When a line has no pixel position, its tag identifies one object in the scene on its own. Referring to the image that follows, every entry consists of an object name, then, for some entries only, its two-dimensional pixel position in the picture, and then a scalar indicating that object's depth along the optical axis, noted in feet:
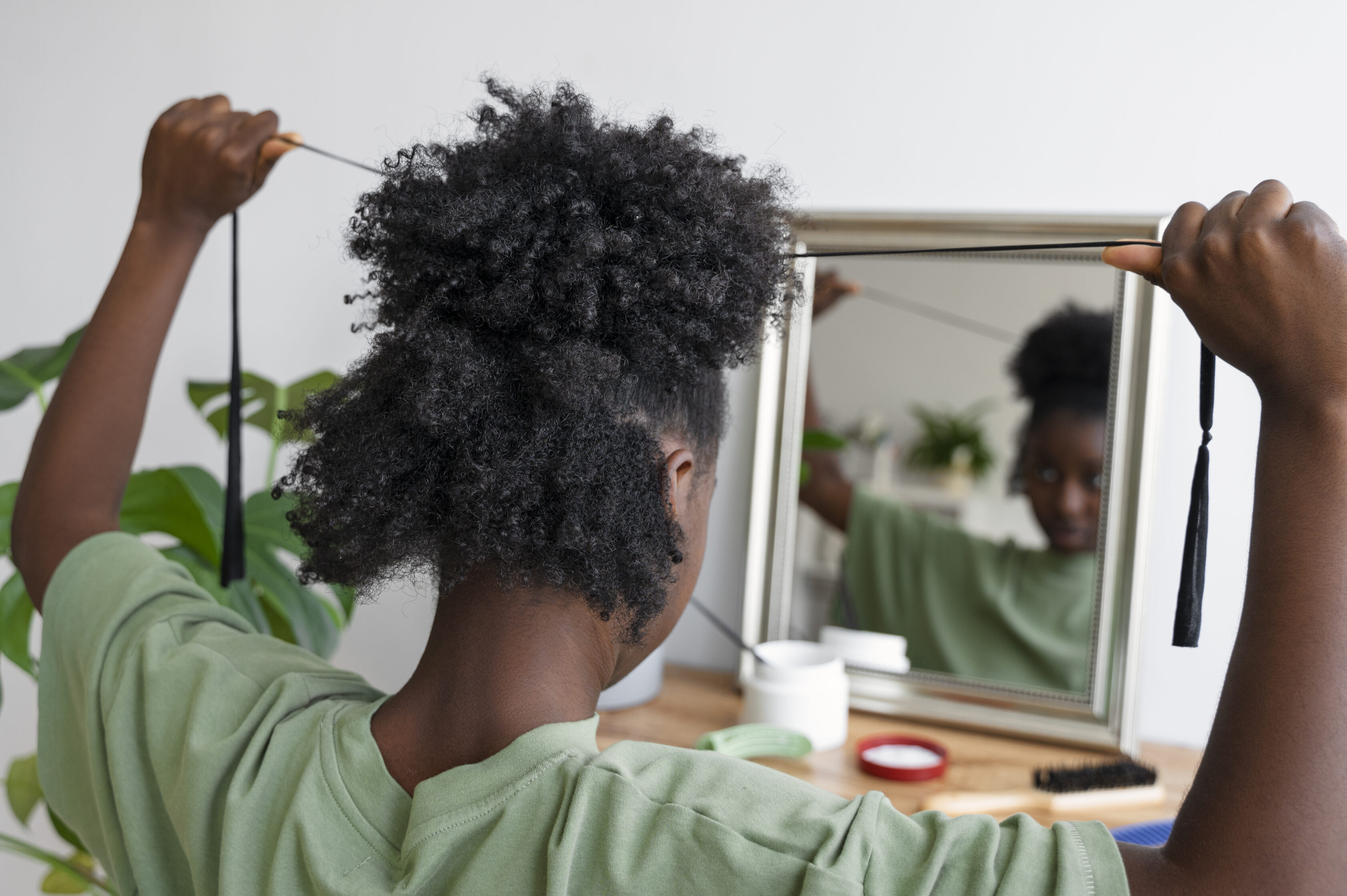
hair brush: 3.06
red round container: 3.30
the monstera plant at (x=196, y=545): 3.47
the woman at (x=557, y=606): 1.46
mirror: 3.68
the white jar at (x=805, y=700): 3.51
